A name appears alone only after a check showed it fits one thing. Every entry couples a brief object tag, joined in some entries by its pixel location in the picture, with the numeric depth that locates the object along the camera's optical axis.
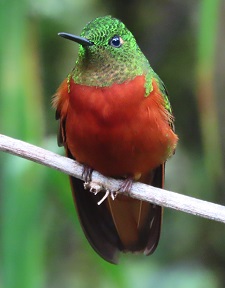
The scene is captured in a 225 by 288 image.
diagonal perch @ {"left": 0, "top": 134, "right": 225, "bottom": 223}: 4.79
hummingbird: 5.40
